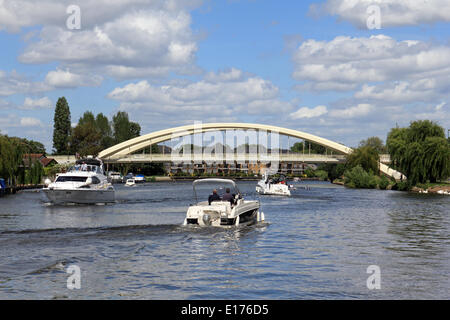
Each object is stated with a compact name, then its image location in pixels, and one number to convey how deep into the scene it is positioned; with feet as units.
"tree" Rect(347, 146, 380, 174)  364.99
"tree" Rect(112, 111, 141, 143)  568.82
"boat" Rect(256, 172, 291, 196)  233.74
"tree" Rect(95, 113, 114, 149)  558.56
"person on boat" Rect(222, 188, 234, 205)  100.12
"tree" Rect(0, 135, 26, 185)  227.40
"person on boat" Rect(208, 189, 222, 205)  100.66
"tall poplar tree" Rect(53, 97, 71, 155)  524.52
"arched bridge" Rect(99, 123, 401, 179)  442.09
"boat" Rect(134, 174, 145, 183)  456.24
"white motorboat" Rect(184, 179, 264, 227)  93.40
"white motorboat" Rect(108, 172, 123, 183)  469.98
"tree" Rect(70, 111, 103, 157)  515.99
